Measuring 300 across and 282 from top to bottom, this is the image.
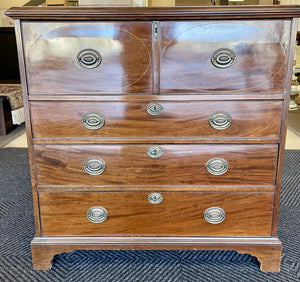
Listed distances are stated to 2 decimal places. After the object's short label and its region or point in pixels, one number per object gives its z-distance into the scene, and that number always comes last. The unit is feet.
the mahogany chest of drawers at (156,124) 3.31
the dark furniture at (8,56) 15.83
